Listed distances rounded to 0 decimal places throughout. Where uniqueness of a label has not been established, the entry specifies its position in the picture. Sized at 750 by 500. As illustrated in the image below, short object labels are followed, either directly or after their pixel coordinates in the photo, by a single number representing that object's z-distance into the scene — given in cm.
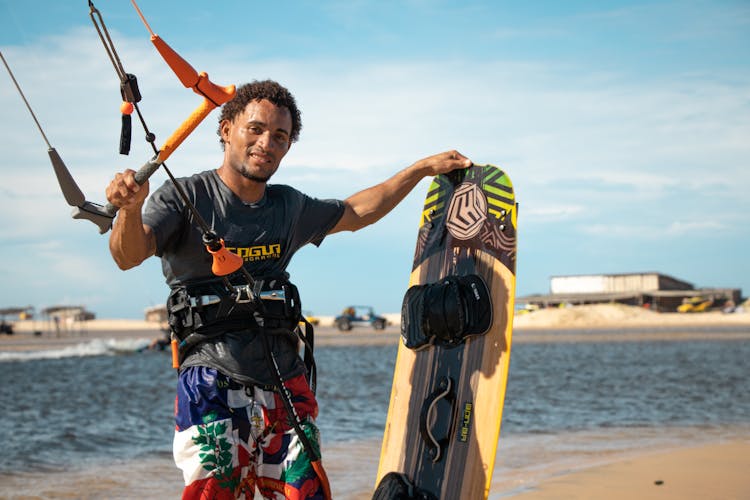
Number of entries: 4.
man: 298
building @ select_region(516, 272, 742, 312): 5531
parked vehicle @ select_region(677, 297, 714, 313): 5100
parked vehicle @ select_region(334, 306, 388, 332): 4391
